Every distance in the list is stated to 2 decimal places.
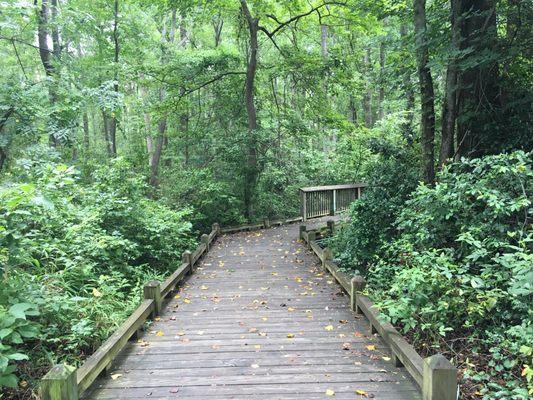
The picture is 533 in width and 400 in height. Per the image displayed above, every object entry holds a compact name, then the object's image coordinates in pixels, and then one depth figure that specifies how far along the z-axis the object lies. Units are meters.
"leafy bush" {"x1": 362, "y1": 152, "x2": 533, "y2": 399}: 3.47
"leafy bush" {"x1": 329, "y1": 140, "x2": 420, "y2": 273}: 8.08
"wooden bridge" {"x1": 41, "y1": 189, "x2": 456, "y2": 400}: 3.44
